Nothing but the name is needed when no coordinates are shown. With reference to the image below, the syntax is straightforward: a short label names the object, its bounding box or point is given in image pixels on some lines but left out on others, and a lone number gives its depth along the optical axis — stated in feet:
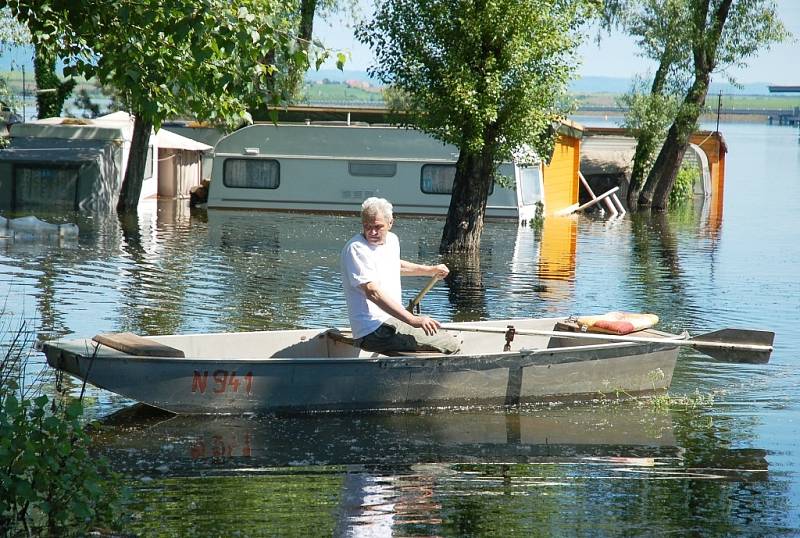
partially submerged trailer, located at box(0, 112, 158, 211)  112.98
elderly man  38.32
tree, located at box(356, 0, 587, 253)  76.38
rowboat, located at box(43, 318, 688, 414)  37.78
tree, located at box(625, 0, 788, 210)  127.95
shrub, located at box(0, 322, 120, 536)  24.09
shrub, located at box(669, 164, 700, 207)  156.97
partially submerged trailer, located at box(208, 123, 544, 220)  117.08
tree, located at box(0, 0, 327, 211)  32.09
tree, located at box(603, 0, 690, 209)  128.57
